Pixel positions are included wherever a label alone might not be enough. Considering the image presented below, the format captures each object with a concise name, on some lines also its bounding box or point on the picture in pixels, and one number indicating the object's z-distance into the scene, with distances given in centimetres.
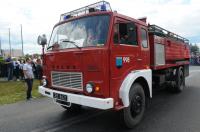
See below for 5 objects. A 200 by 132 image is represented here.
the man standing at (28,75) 603
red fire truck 305
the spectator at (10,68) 1082
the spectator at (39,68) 963
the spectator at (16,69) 1082
